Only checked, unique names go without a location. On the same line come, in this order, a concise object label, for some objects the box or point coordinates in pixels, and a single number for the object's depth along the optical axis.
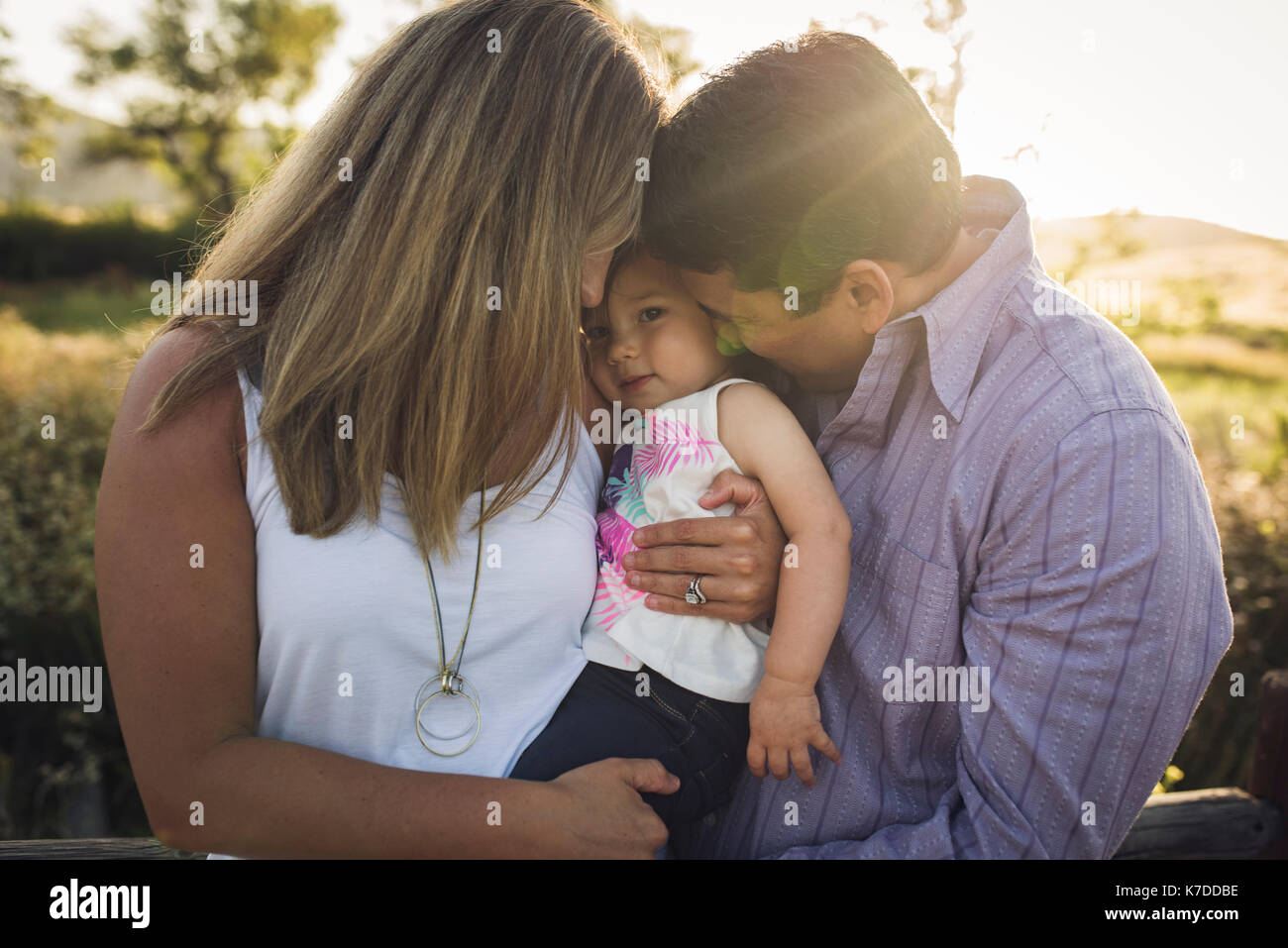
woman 0.70
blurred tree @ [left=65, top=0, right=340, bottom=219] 13.24
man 0.72
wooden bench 1.06
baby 0.80
